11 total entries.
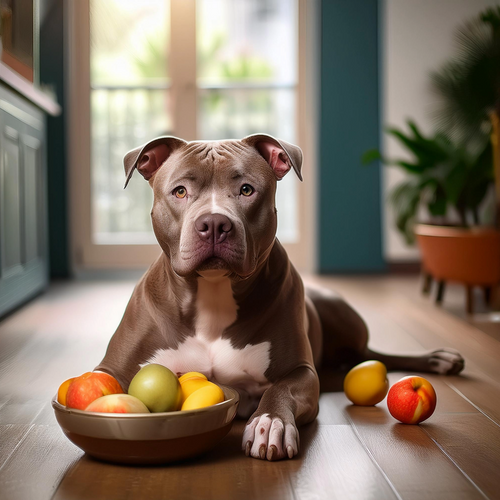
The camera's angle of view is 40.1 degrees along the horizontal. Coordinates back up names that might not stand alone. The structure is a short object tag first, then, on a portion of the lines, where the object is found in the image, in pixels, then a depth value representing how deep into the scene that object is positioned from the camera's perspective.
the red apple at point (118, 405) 1.42
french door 5.50
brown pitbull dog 1.63
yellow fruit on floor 1.98
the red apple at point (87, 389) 1.48
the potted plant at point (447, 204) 3.73
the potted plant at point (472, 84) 4.60
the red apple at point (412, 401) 1.80
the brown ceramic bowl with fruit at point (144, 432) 1.40
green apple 1.47
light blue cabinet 3.50
